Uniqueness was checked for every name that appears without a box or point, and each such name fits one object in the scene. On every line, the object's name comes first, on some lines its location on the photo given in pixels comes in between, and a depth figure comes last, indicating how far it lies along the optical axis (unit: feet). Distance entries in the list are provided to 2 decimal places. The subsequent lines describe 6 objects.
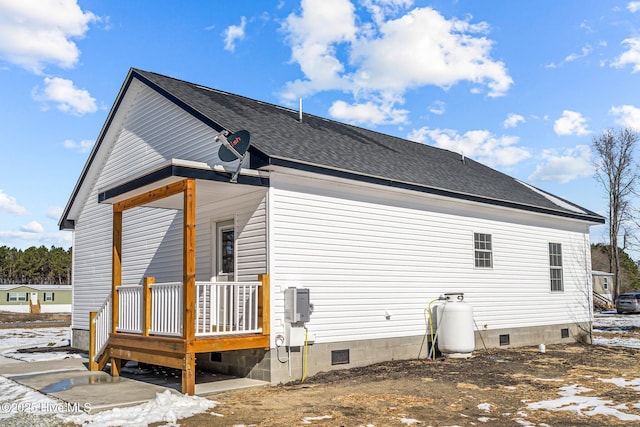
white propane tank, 39.27
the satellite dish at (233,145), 30.01
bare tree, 128.36
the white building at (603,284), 155.94
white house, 30.99
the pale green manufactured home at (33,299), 171.53
